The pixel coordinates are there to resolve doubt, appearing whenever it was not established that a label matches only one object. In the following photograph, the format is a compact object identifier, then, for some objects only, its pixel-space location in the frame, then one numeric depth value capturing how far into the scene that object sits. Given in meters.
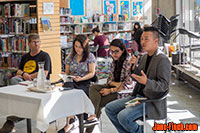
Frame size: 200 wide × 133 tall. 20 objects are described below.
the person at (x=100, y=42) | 10.02
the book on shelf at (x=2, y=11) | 7.94
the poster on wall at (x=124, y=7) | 14.79
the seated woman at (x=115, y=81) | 4.53
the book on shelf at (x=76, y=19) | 11.54
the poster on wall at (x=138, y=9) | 15.60
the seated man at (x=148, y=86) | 3.67
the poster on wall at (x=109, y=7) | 13.75
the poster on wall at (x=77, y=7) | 11.90
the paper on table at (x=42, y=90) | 3.94
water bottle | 3.96
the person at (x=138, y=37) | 6.55
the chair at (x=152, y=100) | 3.65
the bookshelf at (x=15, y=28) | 7.56
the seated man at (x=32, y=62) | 5.47
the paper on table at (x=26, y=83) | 4.38
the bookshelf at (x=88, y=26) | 10.80
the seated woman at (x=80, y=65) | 5.07
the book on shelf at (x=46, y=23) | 7.51
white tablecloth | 3.64
